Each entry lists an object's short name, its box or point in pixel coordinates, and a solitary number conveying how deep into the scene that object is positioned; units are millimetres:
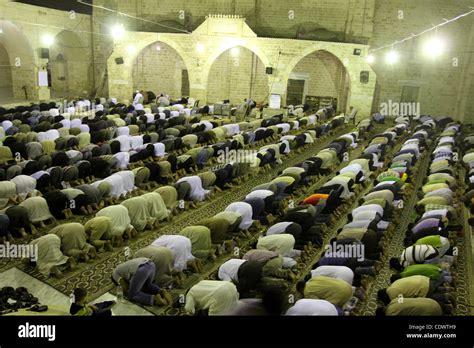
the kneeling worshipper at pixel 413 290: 5297
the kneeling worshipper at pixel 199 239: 6516
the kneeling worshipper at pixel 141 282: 5531
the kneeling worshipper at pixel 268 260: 5926
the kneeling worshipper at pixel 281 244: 6422
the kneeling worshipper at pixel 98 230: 6641
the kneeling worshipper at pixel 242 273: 5547
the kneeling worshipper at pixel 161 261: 5754
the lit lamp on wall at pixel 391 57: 20458
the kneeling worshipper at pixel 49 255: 6078
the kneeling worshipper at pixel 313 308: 4672
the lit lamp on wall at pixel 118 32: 21238
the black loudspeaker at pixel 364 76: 20422
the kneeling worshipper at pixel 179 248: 6098
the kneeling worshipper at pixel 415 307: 4805
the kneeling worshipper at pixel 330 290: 5223
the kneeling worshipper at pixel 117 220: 6945
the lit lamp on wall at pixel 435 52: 21045
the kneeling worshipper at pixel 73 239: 6297
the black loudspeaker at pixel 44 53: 20750
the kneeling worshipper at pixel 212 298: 4922
